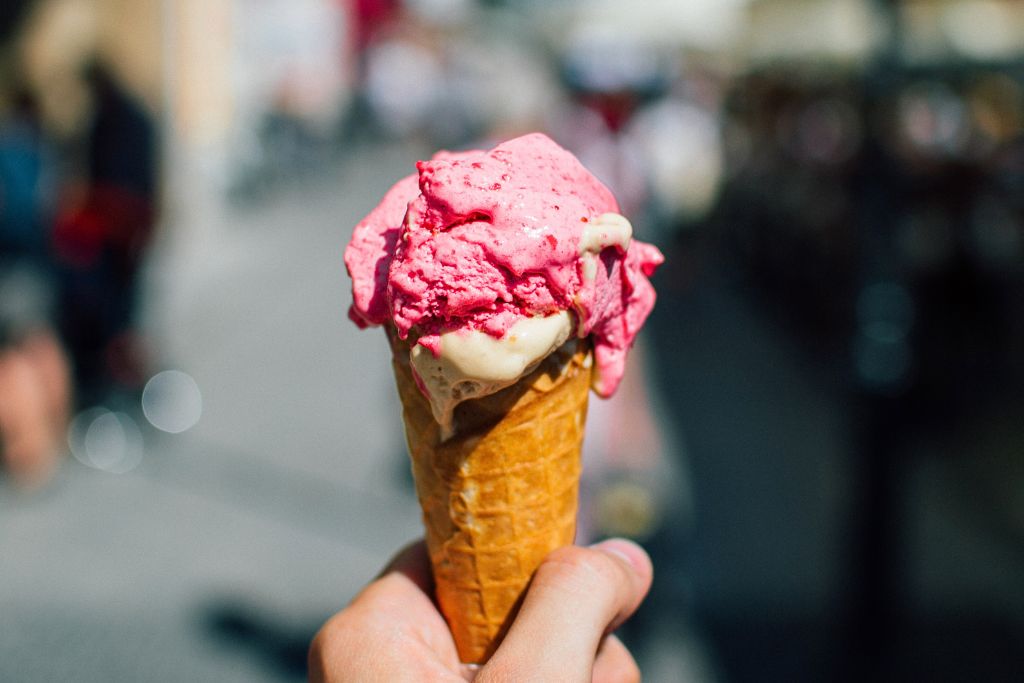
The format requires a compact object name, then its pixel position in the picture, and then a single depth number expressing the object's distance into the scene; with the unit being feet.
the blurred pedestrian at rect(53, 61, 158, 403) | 15.88
